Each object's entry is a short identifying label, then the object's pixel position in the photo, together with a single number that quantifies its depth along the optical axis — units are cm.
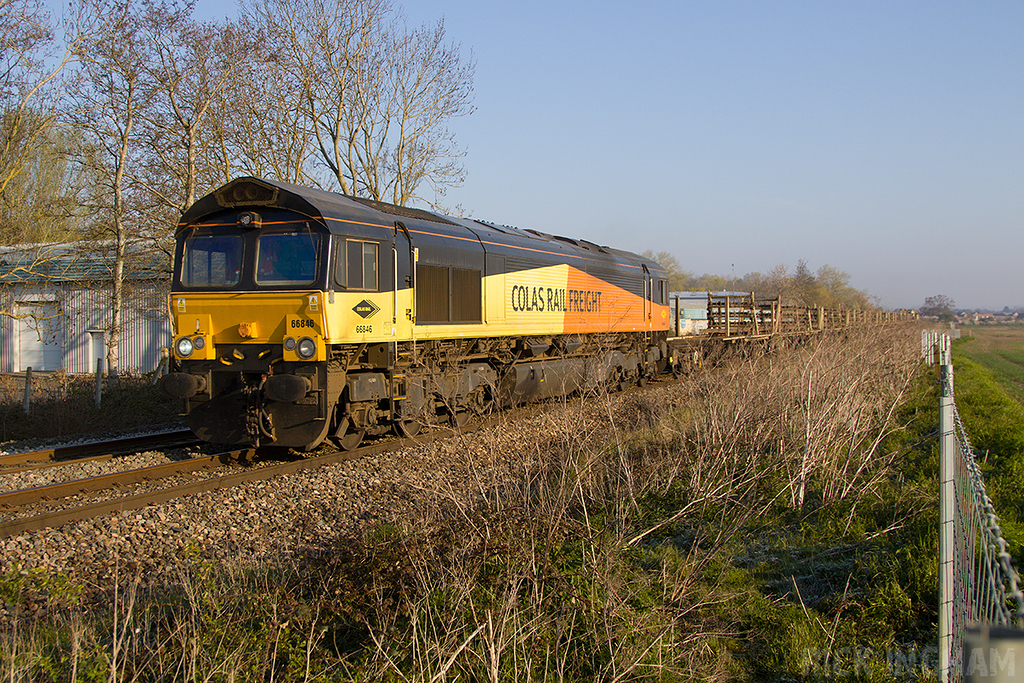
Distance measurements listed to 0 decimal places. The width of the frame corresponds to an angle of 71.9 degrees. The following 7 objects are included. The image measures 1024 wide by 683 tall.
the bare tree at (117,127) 1612
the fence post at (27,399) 1402
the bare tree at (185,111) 1797
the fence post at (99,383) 1495
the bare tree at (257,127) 2016
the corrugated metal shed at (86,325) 2430
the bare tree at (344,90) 2191
